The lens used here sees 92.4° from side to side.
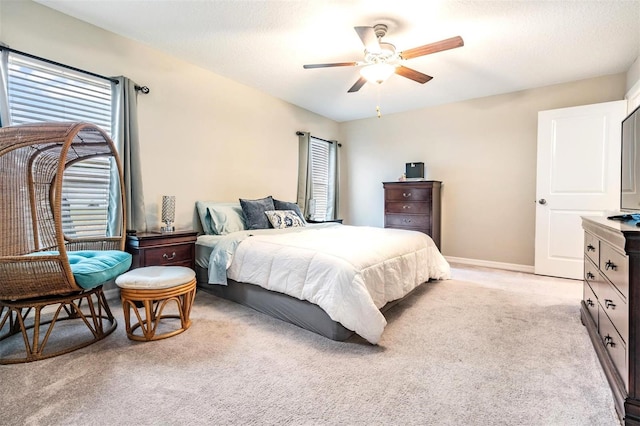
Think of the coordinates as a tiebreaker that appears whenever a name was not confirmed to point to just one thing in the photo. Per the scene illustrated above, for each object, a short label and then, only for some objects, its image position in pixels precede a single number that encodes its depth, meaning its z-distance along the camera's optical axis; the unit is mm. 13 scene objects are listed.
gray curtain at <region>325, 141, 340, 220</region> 5824
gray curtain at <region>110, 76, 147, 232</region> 2936
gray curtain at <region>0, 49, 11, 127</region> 2291
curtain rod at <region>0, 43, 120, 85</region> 2348
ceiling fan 2520
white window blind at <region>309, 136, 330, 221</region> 5516
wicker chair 1831
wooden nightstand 2775
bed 2076
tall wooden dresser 4602
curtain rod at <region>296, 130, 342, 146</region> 5090
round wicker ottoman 2082
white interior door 3539
